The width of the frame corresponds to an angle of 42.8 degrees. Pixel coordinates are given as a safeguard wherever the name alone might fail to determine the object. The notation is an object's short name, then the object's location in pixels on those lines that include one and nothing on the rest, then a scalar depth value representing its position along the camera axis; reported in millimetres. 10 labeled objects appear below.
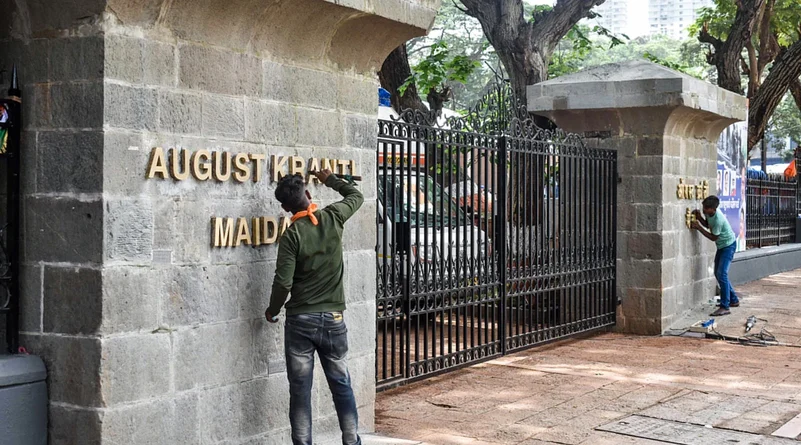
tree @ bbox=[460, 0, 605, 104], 14859
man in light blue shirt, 12422
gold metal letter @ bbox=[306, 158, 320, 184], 6211
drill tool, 11430
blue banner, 14742
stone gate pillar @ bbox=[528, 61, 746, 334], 11377
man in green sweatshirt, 5621
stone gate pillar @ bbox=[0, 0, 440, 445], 4801
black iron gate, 8172
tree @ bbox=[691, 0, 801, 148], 18891
